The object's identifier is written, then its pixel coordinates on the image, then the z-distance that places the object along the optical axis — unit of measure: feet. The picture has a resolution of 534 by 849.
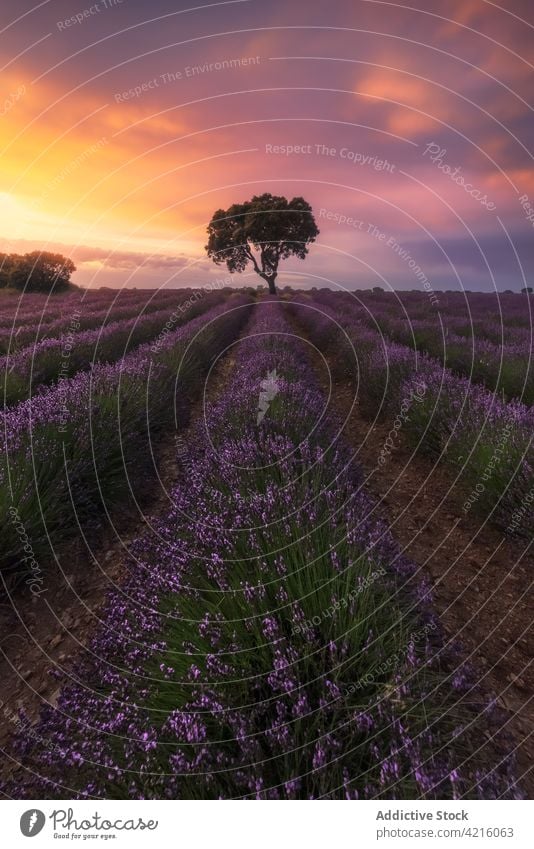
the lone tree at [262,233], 127.54
